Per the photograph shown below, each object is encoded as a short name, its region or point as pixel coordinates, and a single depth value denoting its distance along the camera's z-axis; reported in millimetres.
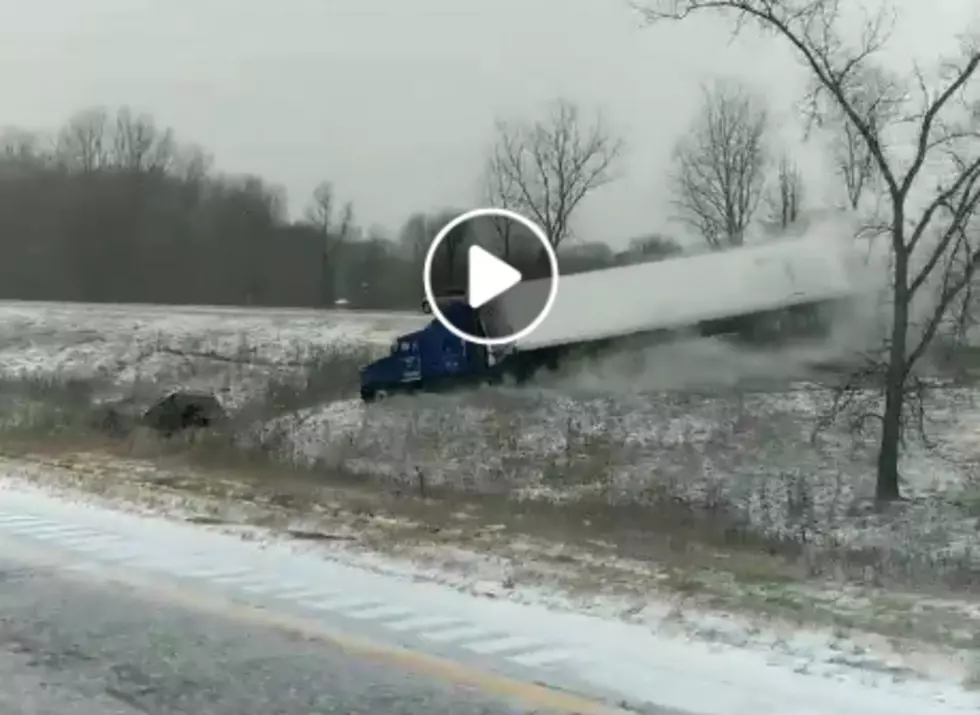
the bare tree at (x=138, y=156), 94000
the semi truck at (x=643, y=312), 32359
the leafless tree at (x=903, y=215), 19719
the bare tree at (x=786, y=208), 45906
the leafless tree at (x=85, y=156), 92938
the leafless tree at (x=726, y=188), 48906
